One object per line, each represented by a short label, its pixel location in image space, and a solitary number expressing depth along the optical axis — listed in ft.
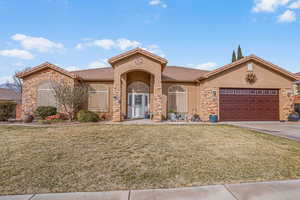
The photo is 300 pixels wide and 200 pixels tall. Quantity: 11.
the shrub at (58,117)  37.99
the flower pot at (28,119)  37.02
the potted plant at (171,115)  43.86
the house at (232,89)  41.81
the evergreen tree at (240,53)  95.35
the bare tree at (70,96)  38.29
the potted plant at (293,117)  41.34
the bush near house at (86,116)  37.93
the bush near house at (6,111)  37.96
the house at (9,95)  83.08
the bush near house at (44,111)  39.34
